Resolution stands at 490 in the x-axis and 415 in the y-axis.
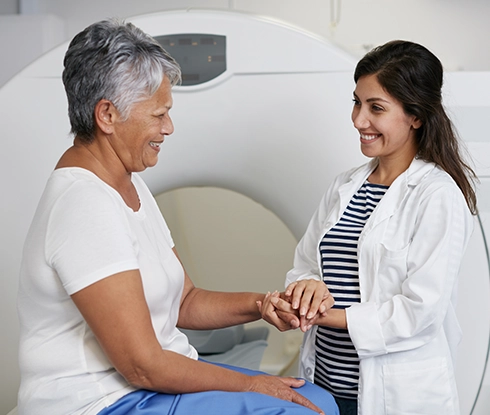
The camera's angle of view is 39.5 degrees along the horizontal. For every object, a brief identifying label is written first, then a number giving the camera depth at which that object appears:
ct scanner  1.88
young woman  1.39
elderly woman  1.13
